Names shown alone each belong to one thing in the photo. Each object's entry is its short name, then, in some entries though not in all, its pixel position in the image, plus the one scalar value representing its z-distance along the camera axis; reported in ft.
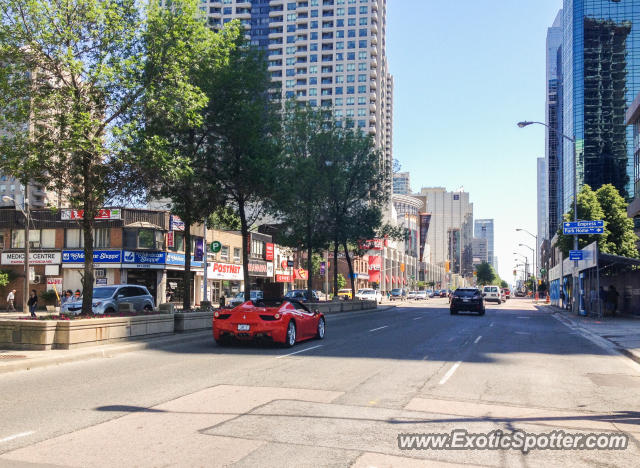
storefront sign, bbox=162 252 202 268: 159.33
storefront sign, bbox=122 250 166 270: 152.76
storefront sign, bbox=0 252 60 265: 156.66
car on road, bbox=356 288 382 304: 197.31
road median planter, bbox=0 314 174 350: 44.88
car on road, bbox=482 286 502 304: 220.12
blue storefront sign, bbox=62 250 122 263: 152.46
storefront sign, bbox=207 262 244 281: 181.16
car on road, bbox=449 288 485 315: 118.21
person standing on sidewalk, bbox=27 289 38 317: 98.52
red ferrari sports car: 49.37
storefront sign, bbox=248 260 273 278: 208.62
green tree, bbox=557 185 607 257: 165.37
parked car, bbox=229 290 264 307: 125.87
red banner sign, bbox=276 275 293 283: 238.76
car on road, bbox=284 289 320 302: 135.23
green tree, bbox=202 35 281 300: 74.54
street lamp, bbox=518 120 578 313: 106.32
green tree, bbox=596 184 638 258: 165.48
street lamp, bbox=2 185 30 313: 122.83
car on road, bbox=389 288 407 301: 271.00
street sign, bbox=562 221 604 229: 110.01
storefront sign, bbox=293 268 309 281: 260.15
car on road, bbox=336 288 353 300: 235.32
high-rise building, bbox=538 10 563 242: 572.92
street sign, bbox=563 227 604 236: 109.51
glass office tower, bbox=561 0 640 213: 394.93
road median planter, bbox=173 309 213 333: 62.28
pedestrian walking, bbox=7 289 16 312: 130.53
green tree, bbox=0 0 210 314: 47.57
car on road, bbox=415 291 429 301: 272.88
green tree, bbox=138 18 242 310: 53.06
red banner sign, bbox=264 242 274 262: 223.92
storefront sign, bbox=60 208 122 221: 152.02
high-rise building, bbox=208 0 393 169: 414.00
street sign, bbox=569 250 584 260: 108.33
